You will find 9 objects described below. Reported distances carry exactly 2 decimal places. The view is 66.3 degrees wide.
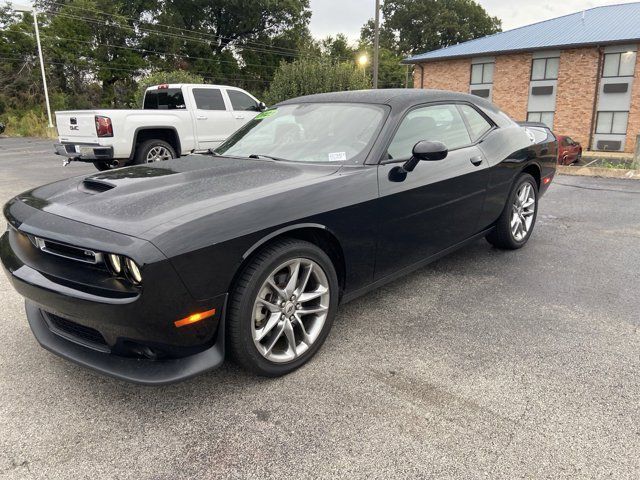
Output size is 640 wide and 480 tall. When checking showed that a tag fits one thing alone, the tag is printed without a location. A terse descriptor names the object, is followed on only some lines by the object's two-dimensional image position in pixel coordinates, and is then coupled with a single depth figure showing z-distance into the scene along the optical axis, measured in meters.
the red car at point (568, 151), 21.97
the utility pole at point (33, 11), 28.92
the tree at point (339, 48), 60.03
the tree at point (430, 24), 61.47
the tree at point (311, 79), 20.94
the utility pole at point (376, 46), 19.42
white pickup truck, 8.52
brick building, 26.97
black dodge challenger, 2.18
